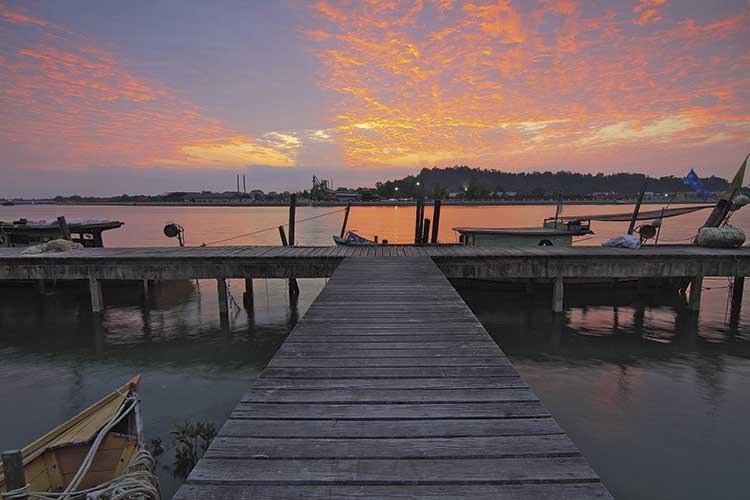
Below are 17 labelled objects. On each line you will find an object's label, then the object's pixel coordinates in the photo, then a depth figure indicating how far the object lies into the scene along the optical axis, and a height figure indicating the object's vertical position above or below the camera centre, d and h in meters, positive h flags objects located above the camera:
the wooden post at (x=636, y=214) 18.15 -0.55
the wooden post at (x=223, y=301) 13.71 -3.62
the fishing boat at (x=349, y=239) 19.02 -1.99
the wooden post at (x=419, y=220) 17.42 -0.90
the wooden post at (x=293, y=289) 16.80 -3.85
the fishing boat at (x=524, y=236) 16.41 -1.47
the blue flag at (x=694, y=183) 18.47 +0.94
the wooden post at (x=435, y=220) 16.85 -0.85
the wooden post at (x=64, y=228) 17.12 -1.34
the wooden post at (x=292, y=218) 17.50 -0.86
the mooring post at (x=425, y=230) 17.29 -1.34
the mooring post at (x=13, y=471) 2.94 -2.07
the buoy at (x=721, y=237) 13.09 -1.14
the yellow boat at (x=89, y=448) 3.97 -2.69
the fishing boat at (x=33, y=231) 18.42 -1.62
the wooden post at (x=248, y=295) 15.30 -3.75
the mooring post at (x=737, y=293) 14.24 -3.27
